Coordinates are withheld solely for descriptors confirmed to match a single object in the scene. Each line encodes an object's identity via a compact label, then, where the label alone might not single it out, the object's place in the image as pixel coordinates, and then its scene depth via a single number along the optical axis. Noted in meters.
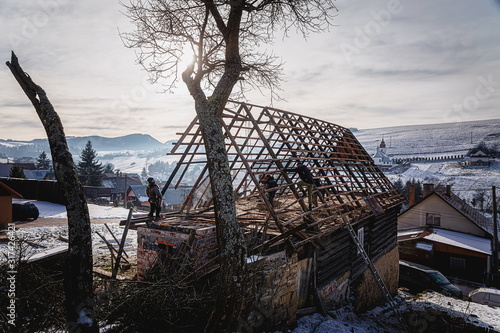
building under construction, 6.32
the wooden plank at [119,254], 7.95
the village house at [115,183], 51.85
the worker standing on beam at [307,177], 7.80
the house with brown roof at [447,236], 21.72
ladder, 8.22
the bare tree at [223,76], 4.68
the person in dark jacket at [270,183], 9.40
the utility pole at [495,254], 17.85
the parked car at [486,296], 14.12
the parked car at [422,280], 15.70
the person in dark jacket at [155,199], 8.67
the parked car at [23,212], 19.61
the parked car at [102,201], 39.70
